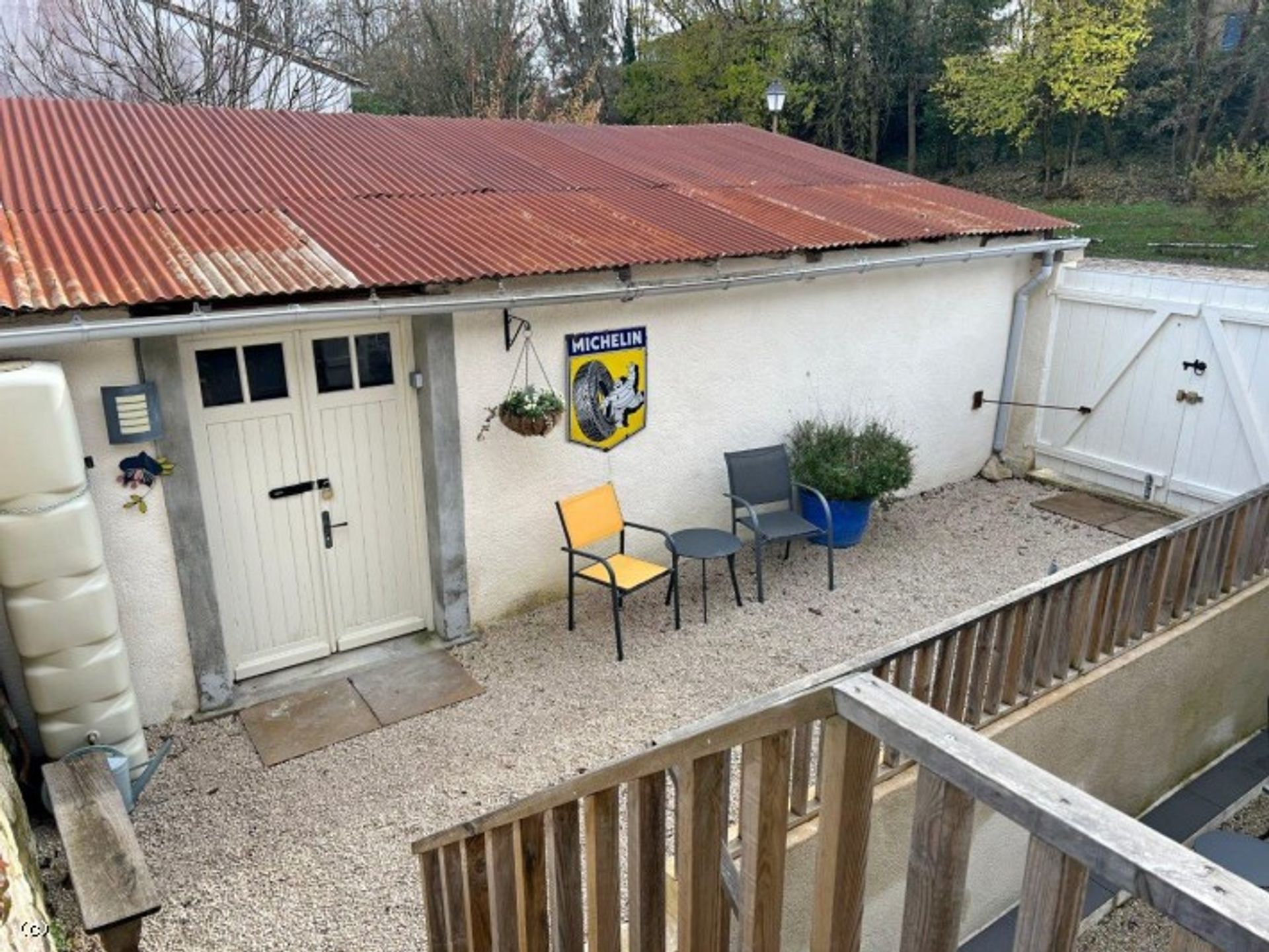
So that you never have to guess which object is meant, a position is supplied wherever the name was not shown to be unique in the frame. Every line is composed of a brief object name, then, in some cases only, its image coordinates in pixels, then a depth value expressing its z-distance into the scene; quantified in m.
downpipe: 8.72
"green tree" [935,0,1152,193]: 18.94
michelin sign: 6.24
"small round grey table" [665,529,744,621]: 6.35
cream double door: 5.17
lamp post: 14.41
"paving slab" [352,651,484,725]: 5.38
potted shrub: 7.20
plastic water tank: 4.00
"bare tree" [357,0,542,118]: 18.70
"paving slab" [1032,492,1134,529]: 8.20
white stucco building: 4.82
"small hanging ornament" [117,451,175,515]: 4.71
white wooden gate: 7.61
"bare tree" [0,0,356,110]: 14.18
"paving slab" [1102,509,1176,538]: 7.91
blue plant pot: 7.40
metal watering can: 4.35
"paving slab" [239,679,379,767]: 5.01
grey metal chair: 6.83
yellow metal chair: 5.91
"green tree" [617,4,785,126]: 22.91
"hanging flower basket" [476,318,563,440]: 5.71
